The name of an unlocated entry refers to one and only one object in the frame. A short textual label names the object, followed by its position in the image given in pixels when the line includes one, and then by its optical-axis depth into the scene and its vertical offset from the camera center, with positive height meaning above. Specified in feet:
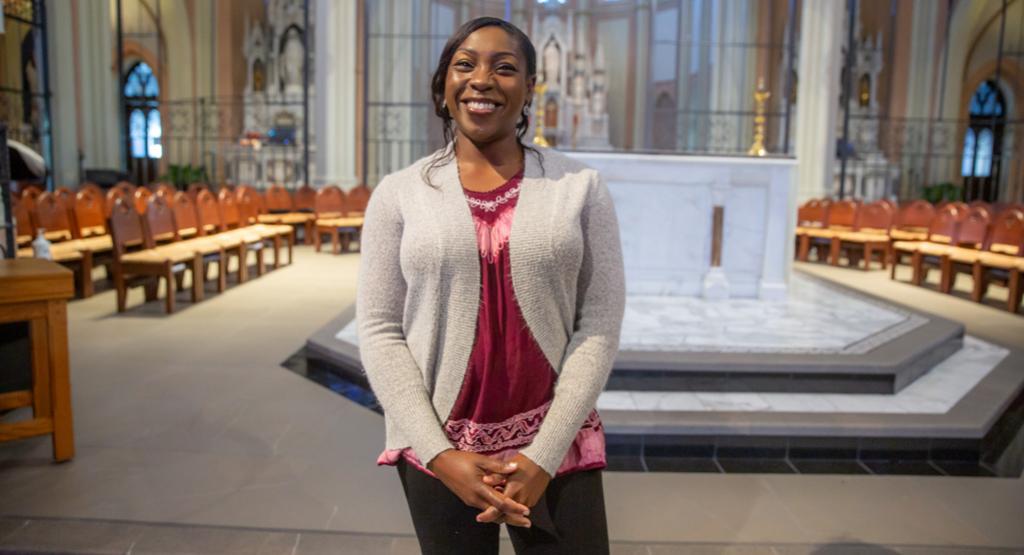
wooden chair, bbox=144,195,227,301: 22.35 -2.26
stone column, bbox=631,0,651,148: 62.95 +8.42
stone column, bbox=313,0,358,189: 39.06 +3.84
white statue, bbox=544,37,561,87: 58.49 +8.34
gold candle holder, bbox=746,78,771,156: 21.47 +1.55
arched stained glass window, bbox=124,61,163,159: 65.51 +4.48
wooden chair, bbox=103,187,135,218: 27.48 -1.18
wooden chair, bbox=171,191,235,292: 23.94 -2.02
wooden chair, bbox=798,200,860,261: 32.40 -1.88
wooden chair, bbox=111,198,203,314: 20.22 -2.50
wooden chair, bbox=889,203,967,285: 27.14 -1.71
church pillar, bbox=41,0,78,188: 39.29 +3.18
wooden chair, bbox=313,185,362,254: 33.45 -2.18
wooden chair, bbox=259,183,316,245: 34.91 -2.02
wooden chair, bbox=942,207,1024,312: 22.97 -2.25
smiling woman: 4.41 -0.84
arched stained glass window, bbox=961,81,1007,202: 53.21 +2.83
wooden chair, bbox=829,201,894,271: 30.86 -2.13
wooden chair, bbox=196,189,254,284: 25.18 -2.23
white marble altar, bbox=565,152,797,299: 20.42 -1.11
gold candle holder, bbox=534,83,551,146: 19.62 +1.22
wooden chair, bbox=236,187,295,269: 28.73 -2.21
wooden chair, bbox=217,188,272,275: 26.66 -2.22
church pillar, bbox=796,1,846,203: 38.09 +4.16
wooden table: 10.42 -2.62
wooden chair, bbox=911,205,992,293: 25.81 -2.12
